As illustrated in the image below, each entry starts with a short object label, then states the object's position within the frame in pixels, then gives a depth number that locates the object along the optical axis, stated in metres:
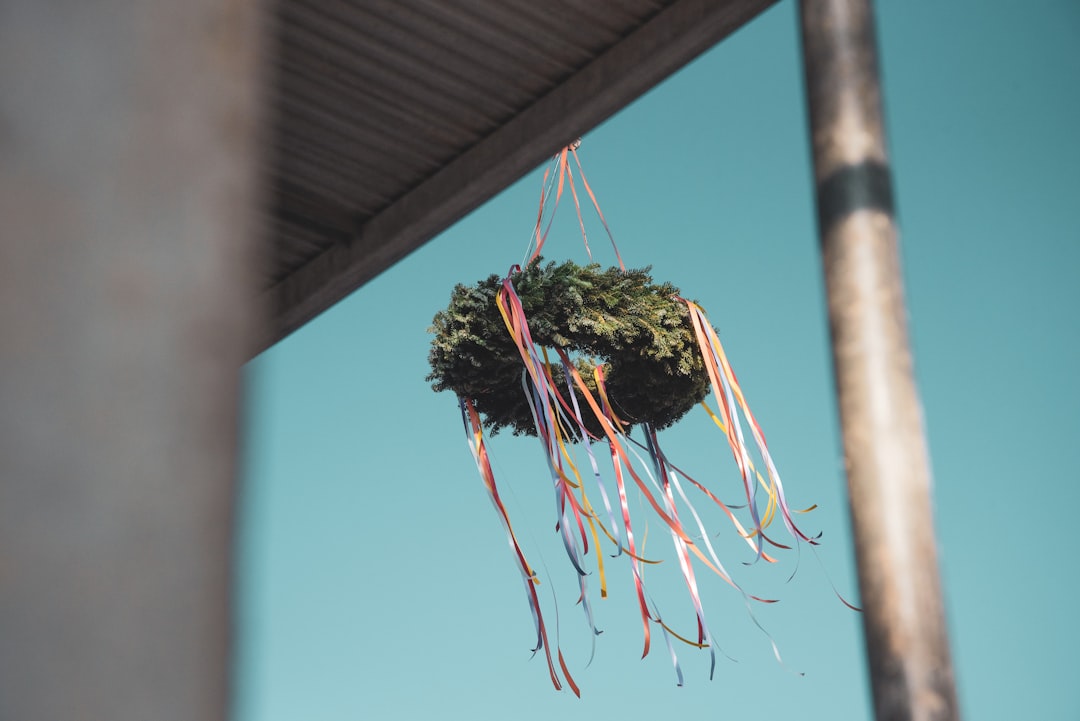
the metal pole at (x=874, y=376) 3.24
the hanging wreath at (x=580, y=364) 5.67
